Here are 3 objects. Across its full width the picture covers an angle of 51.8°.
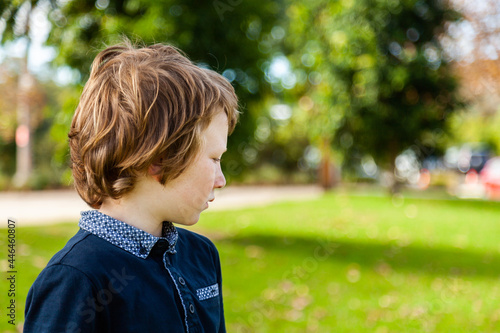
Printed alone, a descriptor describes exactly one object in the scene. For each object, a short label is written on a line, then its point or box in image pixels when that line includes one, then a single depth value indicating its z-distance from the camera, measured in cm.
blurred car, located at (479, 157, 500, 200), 1873
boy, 107
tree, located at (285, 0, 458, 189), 1264
